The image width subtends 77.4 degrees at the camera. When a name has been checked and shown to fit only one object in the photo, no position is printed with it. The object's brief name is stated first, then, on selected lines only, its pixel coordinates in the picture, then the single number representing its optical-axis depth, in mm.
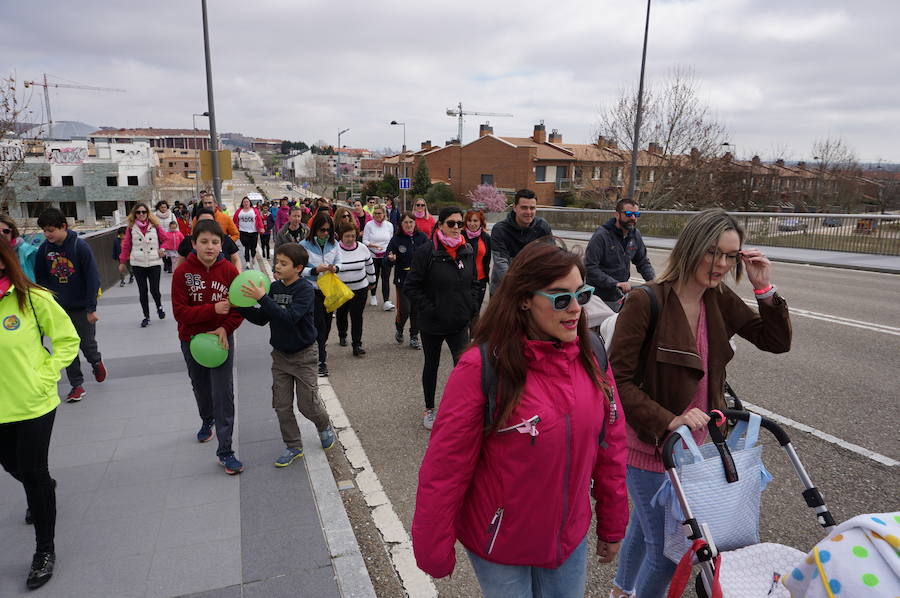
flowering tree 57438
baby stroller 1968
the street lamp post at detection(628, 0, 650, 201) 21156
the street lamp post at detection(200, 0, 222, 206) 14320
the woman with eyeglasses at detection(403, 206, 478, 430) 5164
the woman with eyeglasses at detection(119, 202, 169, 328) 8852
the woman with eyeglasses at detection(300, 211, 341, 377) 6836
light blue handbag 2111
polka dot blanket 1292
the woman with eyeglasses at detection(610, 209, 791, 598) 2504
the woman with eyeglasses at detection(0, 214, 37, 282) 5512
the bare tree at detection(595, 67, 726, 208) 30844
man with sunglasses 6059
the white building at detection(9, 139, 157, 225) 78812
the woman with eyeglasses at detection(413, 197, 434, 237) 10344
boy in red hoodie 4312
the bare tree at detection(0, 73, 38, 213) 10633
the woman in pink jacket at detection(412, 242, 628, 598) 1860
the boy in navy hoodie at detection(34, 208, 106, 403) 5824
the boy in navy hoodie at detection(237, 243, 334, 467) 4332
